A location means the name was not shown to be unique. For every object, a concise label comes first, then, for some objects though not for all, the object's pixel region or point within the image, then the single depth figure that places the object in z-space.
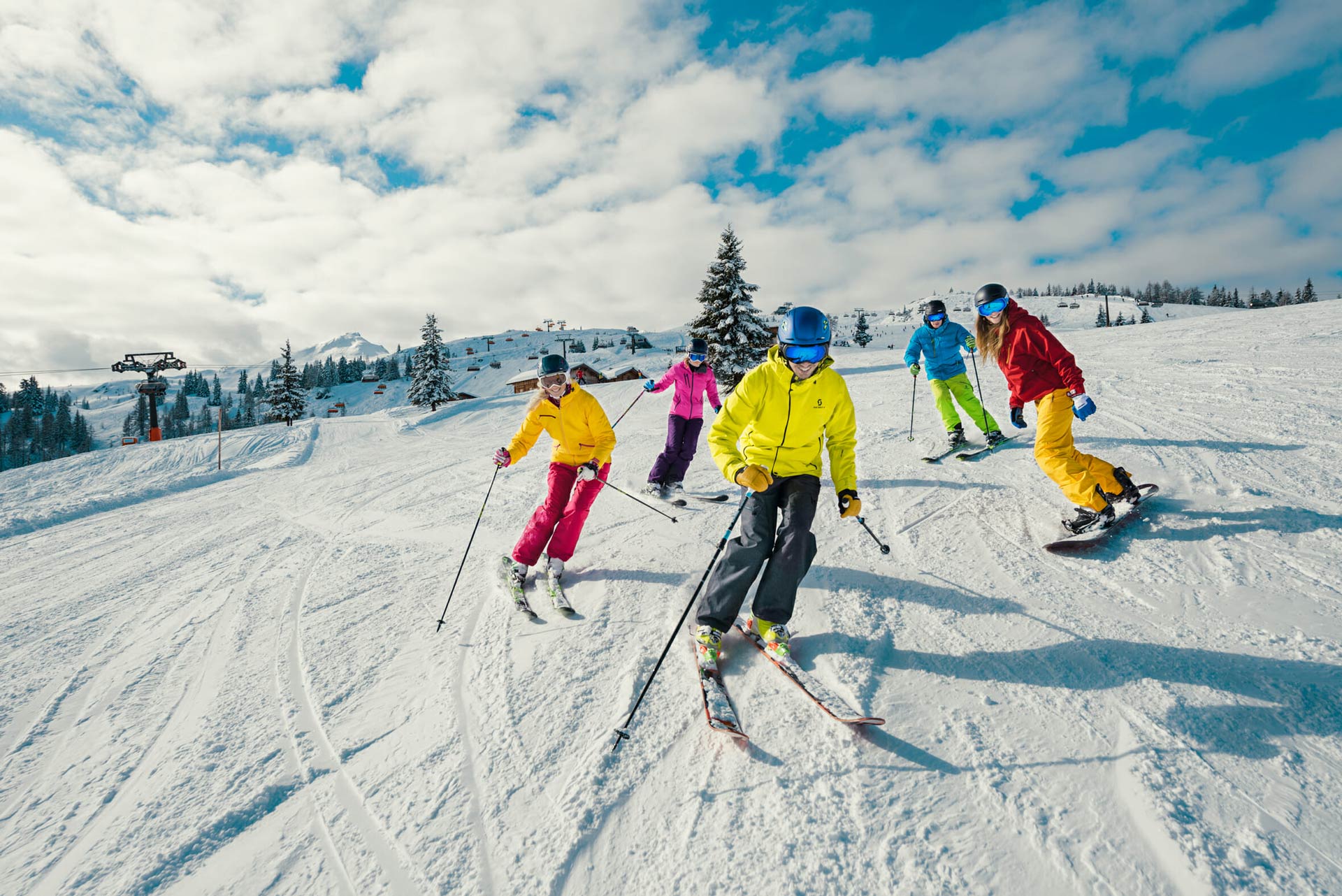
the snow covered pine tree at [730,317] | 23.91
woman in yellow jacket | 4.39
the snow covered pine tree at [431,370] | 39.53
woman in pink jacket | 6.76
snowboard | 3.89
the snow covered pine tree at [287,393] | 41.50
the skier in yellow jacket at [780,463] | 3.02
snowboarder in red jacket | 4.07
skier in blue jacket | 6.67
